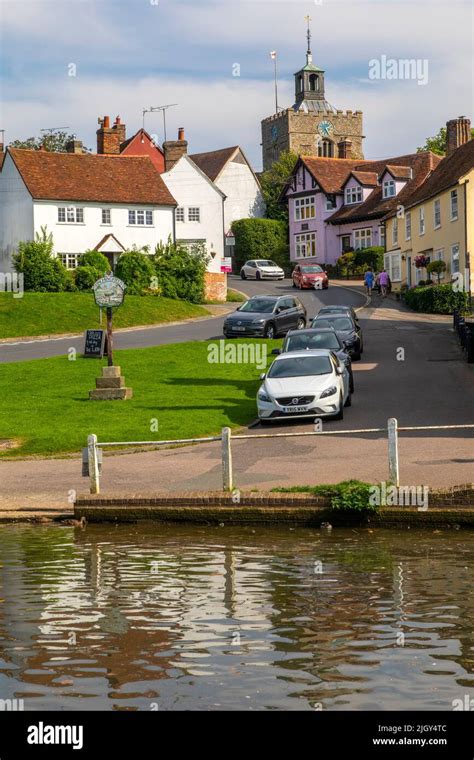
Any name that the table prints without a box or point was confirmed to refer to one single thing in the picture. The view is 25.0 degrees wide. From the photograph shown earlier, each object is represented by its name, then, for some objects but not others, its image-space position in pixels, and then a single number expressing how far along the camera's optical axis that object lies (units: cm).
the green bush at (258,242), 9194
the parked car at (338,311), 3904
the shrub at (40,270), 5925
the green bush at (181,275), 6197
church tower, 12412
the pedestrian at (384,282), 6612
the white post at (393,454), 1577
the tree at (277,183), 9769
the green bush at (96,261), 6312
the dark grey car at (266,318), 4319
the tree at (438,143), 9838
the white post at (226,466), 1644
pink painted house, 8050
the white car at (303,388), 2559
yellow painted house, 5431
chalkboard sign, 3894
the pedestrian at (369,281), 6444
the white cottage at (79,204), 6612
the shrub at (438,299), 5281
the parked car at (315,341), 3047
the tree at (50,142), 10675
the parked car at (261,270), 8019
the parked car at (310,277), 6944
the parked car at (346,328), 3641
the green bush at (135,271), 6084
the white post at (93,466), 1702
